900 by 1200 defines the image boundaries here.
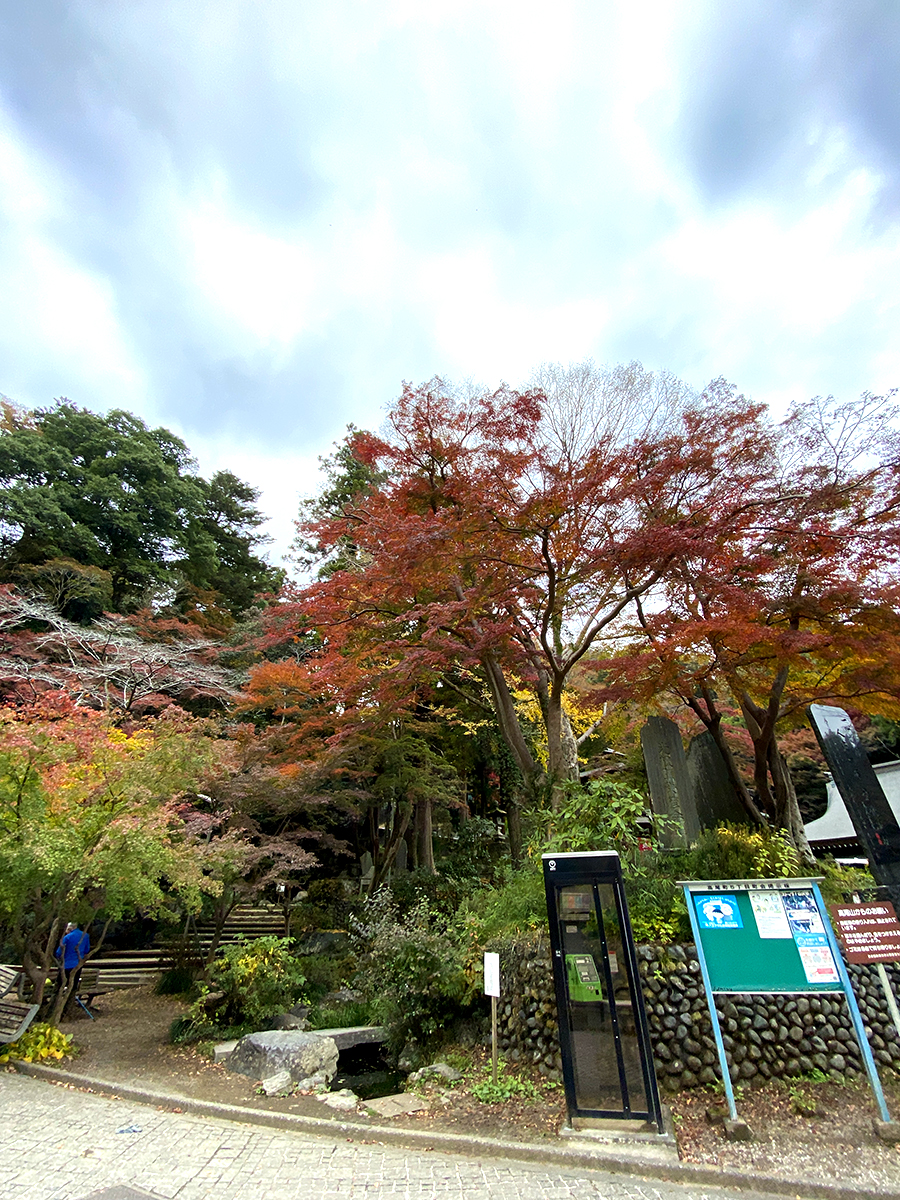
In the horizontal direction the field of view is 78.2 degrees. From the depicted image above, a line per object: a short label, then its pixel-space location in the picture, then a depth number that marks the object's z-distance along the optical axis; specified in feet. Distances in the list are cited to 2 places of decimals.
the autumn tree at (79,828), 20.77
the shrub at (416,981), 20.77
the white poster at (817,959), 14.49
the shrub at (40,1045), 20.61
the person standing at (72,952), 24.18
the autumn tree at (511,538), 24.62
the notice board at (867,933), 13.73
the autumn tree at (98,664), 40.78
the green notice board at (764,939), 14.56
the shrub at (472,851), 38.27
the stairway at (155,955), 37.73
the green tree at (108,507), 56.34
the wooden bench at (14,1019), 20.33
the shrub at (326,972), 30.32
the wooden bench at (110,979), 33.19
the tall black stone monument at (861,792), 23.32
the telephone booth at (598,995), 14.84
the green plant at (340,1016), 26.63
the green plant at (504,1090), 16.62
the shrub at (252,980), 24.89
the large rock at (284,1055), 19.94
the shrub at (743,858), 20.92
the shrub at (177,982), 33.86
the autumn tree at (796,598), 22.30
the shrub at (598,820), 20.52
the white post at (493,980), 17.37
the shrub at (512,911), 20.94
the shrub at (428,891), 32.45
